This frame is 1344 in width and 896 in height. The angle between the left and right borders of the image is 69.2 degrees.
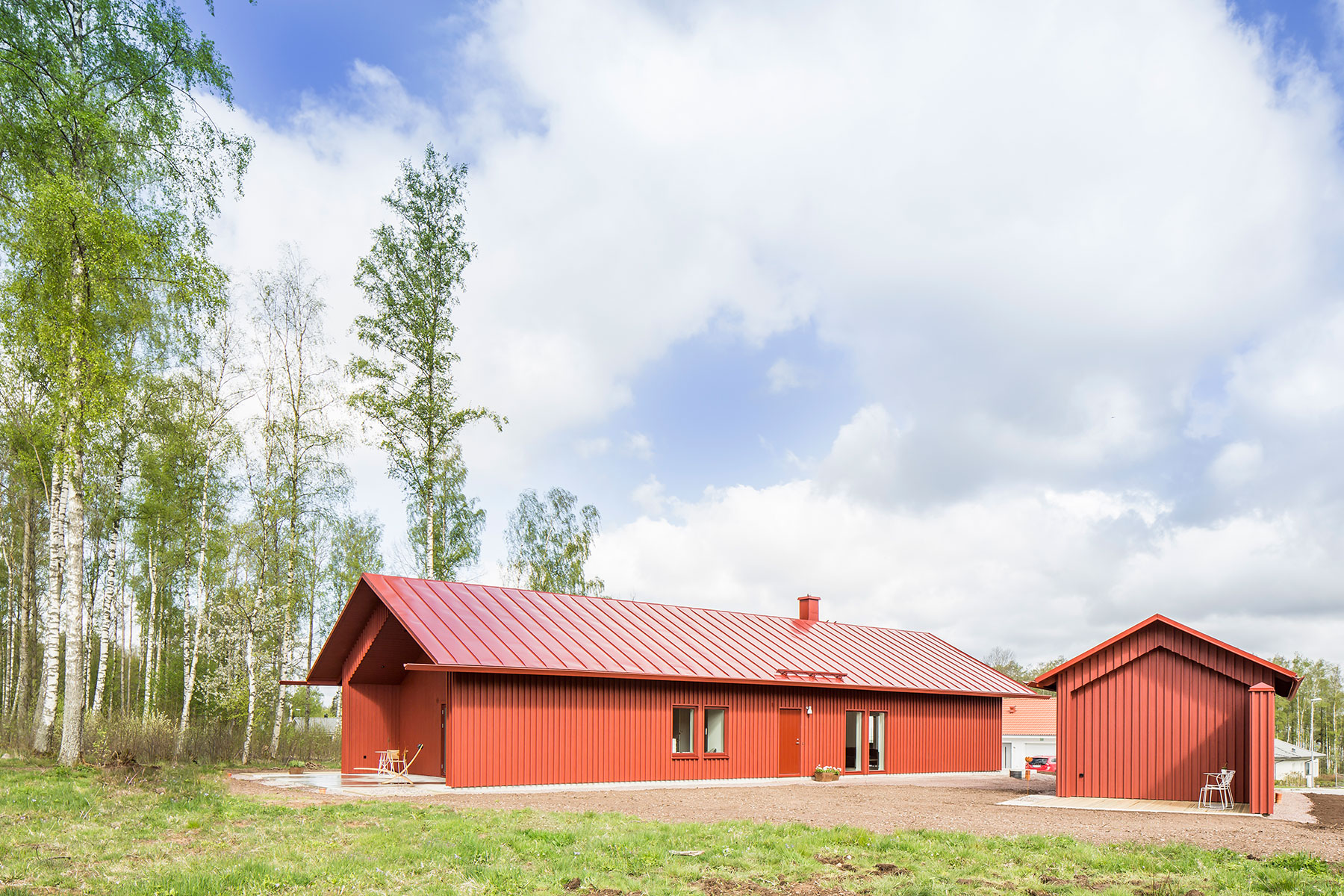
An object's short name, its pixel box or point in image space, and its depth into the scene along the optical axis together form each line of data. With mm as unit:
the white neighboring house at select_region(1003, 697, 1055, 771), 44406
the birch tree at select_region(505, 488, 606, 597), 41312
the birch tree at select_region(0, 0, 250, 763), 16844
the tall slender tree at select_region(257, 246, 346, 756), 26858
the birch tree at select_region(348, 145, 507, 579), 25969
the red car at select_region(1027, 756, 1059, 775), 39438
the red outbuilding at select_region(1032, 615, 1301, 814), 17469
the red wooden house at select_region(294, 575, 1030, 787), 20172
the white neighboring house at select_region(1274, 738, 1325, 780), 47125
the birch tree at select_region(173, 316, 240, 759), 25828
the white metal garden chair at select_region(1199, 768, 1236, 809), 16953
